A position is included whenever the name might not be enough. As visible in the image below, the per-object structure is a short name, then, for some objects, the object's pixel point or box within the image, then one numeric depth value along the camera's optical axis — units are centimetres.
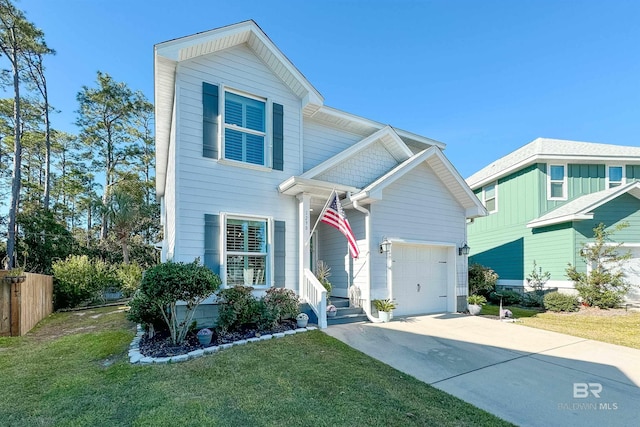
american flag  786
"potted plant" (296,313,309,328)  742
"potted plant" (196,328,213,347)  627
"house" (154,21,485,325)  764
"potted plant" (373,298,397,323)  845
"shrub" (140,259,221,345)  594
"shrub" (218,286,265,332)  691
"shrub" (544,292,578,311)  1117
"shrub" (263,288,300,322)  735
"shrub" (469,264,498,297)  1241
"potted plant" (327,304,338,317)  818
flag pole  828
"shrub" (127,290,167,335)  683
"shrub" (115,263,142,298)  1362
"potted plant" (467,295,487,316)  1023
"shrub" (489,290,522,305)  1327
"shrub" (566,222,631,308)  1114
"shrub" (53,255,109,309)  1195
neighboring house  1241
